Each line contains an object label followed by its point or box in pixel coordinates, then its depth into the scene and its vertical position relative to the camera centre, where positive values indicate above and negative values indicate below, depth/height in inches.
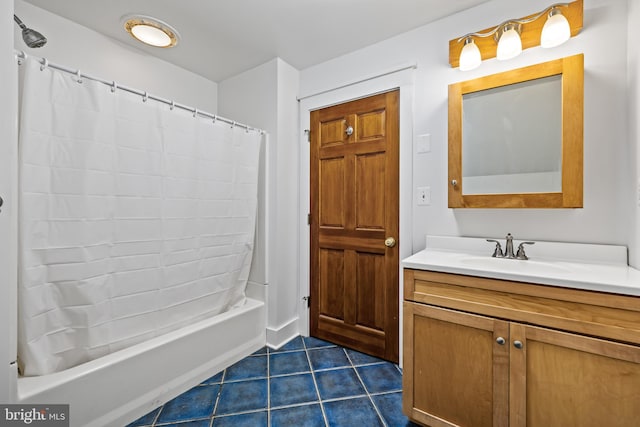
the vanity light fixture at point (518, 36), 51.6 +35.8
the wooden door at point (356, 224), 75.6 -4.0
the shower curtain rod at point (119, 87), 46.8 +24.9
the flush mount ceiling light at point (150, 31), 68.5 +46.5
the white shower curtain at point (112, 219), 46.7 -1.9
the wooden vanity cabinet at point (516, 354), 36.9 -21.9
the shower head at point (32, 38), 51.6 +32.4
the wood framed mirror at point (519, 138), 52.3 +15.3
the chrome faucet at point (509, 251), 55.7 -8.2
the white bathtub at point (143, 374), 47.3 -33.3
